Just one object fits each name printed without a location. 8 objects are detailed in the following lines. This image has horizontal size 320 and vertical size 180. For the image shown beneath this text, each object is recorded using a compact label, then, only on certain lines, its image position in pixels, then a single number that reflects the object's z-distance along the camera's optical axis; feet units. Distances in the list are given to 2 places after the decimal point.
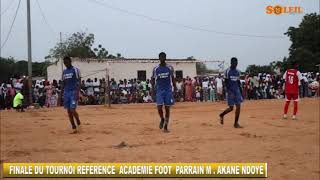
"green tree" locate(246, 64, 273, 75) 166.75
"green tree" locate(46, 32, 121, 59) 167.02
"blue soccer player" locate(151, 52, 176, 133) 34.83
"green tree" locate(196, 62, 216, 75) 189.60
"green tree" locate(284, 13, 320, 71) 143.95
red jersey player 46.68
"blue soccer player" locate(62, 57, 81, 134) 35.81
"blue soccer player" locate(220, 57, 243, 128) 38.34
